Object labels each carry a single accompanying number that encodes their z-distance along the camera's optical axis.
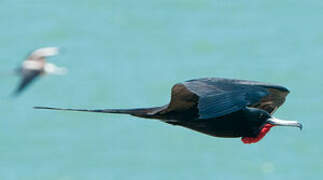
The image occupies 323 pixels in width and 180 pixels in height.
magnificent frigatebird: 16.52
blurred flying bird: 30.34
